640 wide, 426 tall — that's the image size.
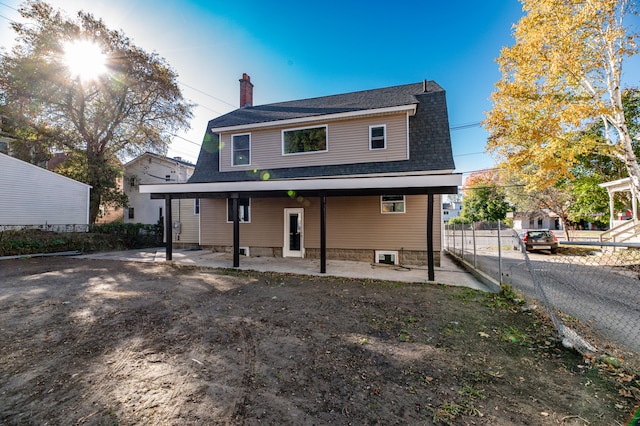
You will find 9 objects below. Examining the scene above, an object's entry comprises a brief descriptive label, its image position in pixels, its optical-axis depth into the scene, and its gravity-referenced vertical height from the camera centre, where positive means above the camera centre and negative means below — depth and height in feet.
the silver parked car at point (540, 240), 46.11 -3.84
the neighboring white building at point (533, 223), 119.55 -2.34
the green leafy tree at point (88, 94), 48.65 +26.58
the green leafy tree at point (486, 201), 105.60 +7.63
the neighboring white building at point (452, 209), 197.11 +7.55
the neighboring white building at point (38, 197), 42.22 +4.73
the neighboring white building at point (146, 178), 68.95 +12.02
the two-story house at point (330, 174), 29.22 +6.01
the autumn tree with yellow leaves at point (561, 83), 31.50 +18.40
